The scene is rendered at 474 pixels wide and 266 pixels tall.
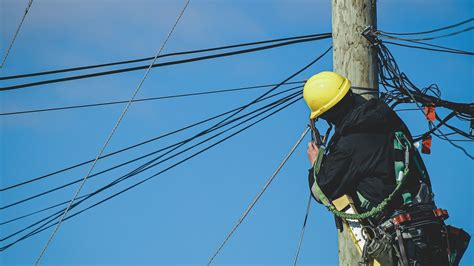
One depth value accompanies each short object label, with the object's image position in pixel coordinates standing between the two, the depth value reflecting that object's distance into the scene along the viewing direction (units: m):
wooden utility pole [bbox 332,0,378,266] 17.00
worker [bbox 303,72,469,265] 14.55
